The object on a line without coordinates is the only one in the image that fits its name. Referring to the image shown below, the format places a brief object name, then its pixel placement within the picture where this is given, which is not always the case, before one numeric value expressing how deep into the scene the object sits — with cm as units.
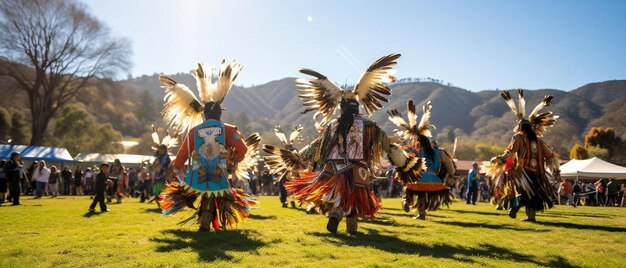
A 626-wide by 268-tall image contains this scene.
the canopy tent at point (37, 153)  2923
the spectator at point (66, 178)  2673
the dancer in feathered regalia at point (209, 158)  703
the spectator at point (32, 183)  2266
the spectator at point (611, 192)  2522
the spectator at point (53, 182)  2417
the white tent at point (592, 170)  2745
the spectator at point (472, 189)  2122
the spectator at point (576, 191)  2427
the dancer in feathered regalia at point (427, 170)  975
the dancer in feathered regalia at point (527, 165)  975
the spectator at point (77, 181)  2603
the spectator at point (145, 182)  1811
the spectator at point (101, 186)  1189
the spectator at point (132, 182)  2579
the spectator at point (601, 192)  2589
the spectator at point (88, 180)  2755
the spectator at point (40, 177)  2120
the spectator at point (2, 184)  1536
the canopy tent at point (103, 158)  3491
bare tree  3369
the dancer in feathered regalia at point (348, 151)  683
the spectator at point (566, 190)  2448
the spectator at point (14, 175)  1494
